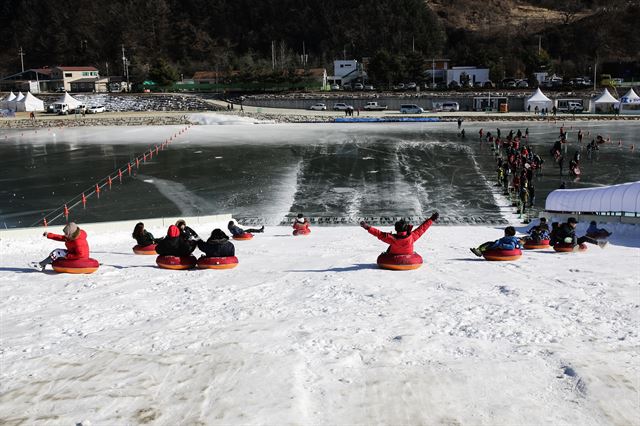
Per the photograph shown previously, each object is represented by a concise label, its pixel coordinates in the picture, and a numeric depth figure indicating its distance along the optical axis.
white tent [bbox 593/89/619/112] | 64.88
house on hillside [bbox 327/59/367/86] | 100.50
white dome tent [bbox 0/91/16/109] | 77.25
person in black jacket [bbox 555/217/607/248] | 13.09
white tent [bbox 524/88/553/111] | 68.44
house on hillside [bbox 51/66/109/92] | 97.81
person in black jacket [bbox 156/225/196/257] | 11.10
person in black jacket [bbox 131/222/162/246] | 12.91
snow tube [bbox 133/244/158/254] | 12.95
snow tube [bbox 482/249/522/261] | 12.06
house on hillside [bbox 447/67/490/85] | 91.94
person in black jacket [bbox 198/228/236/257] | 11.11
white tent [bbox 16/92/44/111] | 75.50
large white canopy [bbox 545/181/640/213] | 16.78
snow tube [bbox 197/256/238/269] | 11.14
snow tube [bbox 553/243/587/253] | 13.05
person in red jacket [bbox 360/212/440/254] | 10.70
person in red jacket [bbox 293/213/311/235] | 17.06
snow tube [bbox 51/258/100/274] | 10.62
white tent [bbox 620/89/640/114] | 63.25
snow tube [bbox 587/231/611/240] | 14.04
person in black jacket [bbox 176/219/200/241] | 11.39
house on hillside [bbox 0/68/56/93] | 99.52
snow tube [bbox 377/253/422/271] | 10.95
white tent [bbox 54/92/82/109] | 71.75
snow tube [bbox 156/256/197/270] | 11.08
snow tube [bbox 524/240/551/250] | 13.72
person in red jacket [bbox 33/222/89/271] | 10.49
